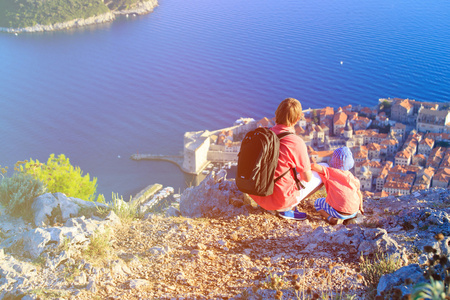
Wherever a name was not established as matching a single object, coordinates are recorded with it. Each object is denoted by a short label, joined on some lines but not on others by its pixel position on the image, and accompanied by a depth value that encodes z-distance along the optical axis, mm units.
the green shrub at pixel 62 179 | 5117
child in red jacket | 3287
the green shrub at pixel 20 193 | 3609
